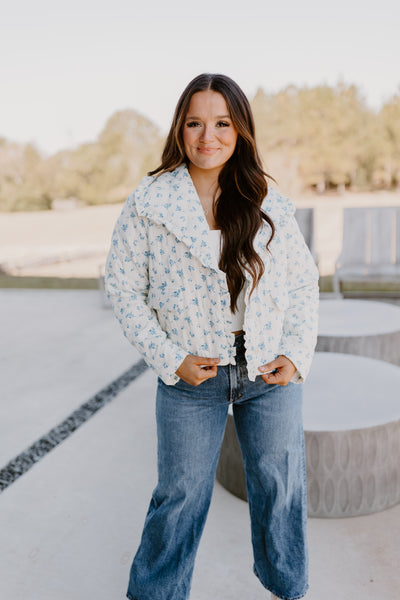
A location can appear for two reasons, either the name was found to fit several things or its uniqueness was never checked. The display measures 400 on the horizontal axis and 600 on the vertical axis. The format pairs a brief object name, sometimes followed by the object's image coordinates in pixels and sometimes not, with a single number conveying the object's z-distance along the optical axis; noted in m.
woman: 1.14
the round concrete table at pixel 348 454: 1.77
